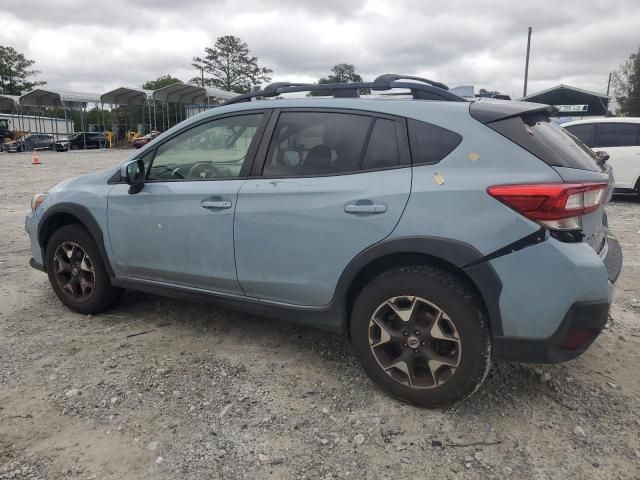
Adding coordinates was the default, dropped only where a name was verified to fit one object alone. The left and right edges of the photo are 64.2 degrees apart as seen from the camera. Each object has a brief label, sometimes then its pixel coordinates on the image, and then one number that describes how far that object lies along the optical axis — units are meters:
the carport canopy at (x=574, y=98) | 38.41
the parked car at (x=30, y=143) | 31.27
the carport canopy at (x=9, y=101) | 32.38
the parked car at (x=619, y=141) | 9.80
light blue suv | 2.34
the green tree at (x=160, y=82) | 71.25
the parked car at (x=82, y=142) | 34.09
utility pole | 35.97
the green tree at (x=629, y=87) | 55.25
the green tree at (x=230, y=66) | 69.25
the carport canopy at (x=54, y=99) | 30.65
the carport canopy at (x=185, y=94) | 30.71
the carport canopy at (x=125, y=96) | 31.70
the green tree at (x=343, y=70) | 83.03
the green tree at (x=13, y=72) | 55.47
